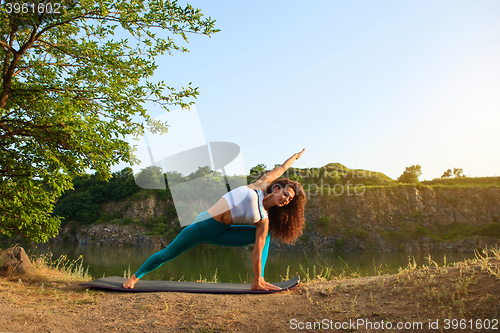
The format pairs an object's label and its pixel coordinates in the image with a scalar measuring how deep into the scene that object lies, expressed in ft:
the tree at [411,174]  204.55
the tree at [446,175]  224.35
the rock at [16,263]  16.55
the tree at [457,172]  215.72
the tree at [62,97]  15.83
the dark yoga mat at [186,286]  11.95
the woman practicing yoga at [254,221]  11.73
